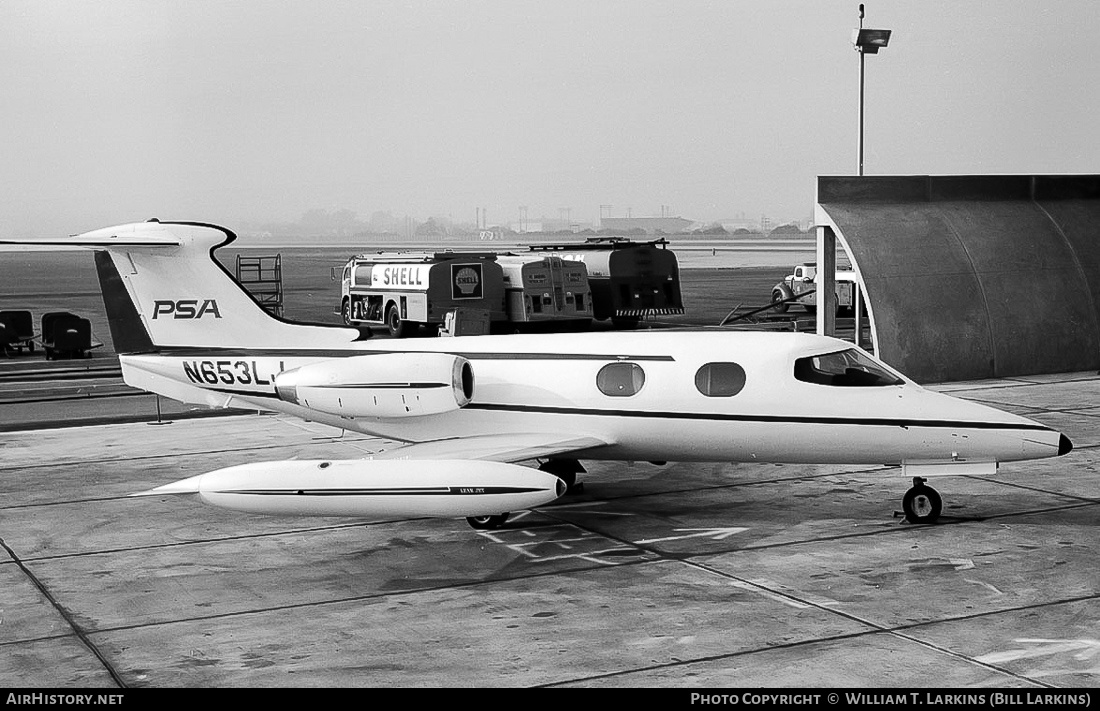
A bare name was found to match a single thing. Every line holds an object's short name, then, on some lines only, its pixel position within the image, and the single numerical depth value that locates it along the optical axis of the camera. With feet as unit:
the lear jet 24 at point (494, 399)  43.42
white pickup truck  148.87
